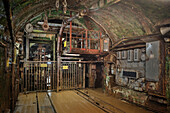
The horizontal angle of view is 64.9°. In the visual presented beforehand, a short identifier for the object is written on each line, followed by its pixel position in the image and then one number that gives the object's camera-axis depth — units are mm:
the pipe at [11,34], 2852
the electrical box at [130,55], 7566
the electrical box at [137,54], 7074
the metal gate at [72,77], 10617
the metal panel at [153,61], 6039
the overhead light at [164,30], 5392
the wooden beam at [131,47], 6934
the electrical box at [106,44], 9383
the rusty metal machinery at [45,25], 7641
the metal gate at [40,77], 9762
